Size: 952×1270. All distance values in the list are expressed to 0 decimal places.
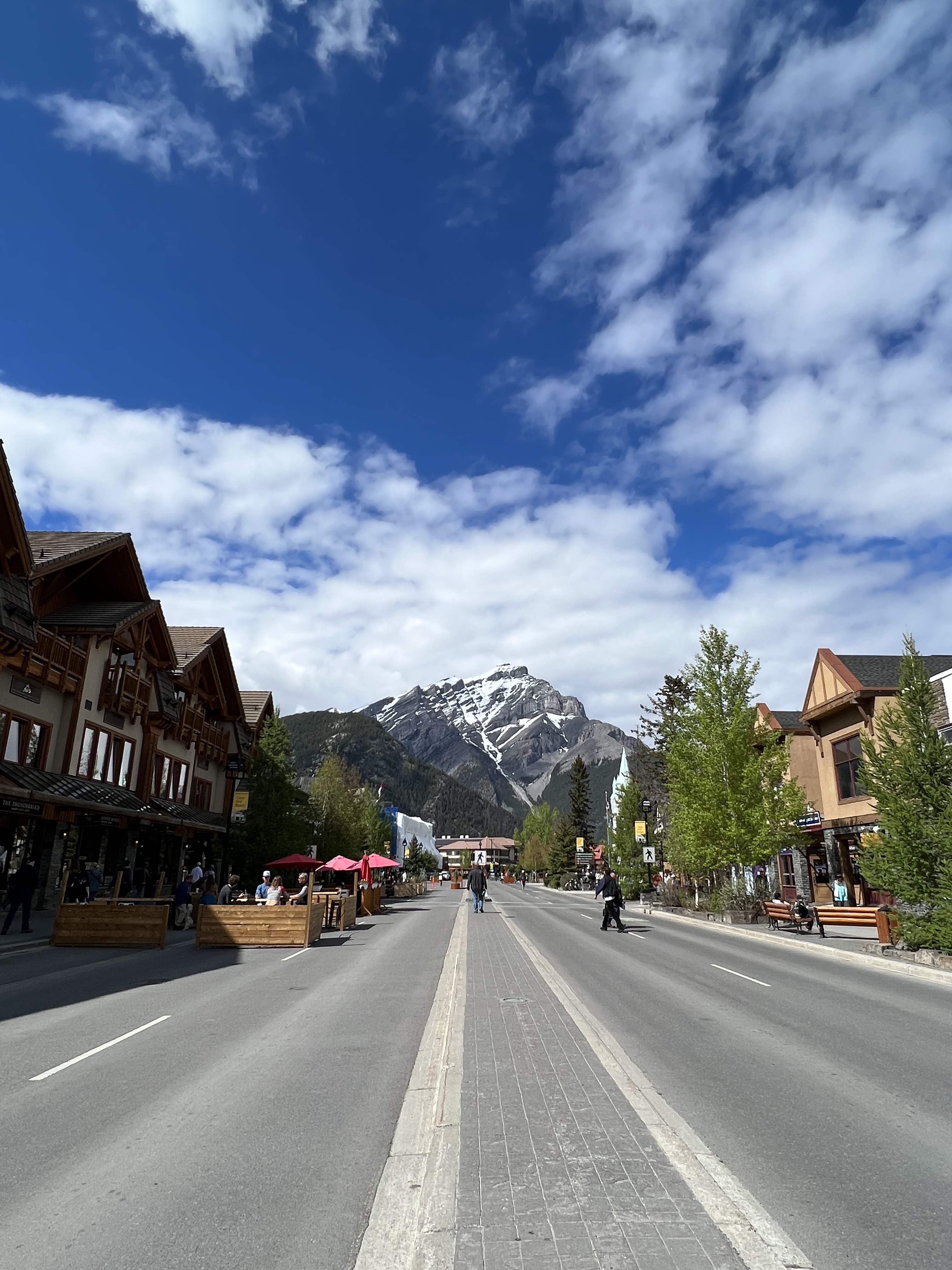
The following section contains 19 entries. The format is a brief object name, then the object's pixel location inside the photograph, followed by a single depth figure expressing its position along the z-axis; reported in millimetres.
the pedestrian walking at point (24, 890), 19422
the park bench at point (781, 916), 25781
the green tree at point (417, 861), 100125
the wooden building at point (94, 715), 23781
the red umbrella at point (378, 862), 39969
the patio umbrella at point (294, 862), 32000
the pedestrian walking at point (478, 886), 34188
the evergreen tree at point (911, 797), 17875
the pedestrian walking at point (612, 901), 24234
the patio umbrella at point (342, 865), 35344
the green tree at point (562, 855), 95625
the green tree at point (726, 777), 30672
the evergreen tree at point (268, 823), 36344
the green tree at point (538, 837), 116312
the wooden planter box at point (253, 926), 18781
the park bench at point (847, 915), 23625
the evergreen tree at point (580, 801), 111125
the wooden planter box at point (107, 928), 18344
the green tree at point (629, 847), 48062
